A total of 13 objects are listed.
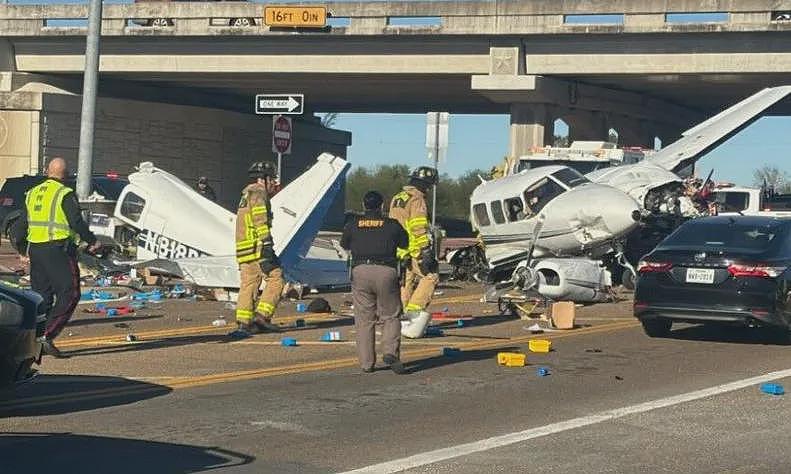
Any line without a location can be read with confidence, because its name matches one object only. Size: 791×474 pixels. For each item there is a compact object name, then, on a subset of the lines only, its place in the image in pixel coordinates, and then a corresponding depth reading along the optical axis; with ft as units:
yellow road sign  138.62
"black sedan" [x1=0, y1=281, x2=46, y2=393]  30.37
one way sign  82.79
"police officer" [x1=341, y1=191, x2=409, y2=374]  41.19
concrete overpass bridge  129.59
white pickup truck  99.81
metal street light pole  82.64
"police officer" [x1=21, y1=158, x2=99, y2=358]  42.04
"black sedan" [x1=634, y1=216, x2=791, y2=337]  49.49
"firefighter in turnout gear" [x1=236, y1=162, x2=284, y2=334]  50.80
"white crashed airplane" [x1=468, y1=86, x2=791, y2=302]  65.67
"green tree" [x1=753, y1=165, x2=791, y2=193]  200.44
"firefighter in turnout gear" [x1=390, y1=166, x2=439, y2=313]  49.08
